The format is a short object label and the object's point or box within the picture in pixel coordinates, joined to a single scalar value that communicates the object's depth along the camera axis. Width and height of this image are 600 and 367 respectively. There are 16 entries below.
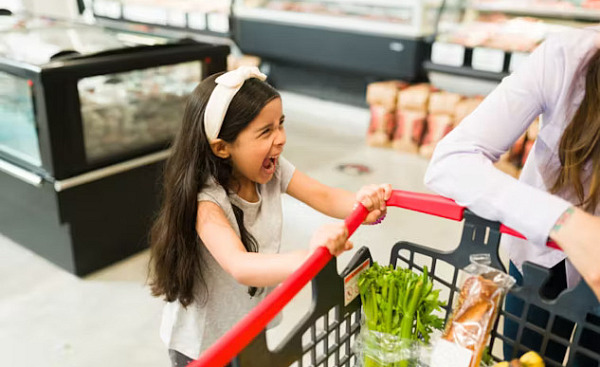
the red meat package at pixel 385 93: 4.64
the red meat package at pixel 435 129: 4.37
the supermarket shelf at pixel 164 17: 5.90
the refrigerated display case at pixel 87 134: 2.52
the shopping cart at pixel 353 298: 0.77
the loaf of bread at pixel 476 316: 0.98
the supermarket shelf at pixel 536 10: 4.01
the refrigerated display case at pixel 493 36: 4.12
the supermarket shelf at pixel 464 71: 4.20
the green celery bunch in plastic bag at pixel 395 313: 1.04
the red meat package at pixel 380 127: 4.64
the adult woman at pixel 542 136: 0.95
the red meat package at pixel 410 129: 4.52
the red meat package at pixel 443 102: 4.37
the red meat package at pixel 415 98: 4.49
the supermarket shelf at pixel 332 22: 4.50
